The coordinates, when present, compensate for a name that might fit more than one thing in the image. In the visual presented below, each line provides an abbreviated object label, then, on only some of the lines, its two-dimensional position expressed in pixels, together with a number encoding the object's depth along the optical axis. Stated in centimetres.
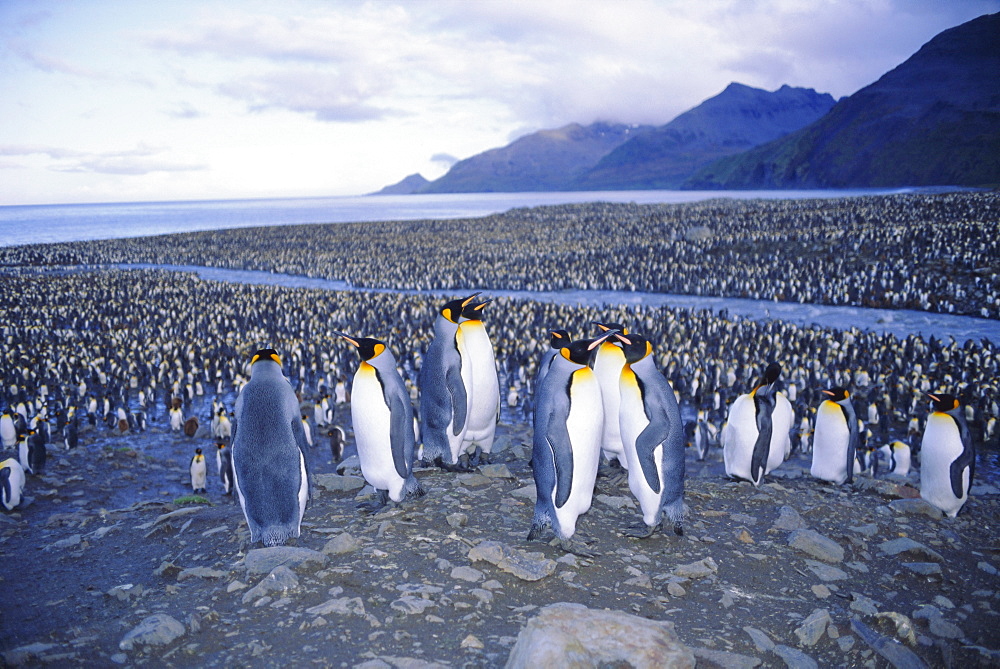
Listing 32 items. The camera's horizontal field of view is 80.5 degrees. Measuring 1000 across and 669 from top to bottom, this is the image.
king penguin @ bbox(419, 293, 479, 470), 519
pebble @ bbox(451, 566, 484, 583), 351
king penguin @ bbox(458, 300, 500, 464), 541
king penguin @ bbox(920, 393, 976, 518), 518
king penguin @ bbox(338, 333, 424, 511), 450
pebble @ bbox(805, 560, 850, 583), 381
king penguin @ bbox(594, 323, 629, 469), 537
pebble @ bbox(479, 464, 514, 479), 539
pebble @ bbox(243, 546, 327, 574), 355
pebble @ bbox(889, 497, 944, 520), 510
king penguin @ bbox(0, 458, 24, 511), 588
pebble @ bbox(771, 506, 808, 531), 455
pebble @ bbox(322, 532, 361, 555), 379
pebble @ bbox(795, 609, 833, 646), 310
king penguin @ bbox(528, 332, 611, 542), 383
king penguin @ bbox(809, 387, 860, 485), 594
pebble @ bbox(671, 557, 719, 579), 367
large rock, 249
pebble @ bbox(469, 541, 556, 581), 352
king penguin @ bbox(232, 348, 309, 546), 401
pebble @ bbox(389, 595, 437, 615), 315
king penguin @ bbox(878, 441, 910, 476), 722
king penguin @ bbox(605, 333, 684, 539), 413
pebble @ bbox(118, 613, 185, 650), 284
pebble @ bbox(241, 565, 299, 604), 327
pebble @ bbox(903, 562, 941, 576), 392
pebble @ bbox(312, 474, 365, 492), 546
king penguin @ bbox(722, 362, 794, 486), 567
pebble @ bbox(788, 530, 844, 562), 405
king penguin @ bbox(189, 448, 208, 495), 681
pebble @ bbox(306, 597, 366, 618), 311
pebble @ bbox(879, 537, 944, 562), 415
